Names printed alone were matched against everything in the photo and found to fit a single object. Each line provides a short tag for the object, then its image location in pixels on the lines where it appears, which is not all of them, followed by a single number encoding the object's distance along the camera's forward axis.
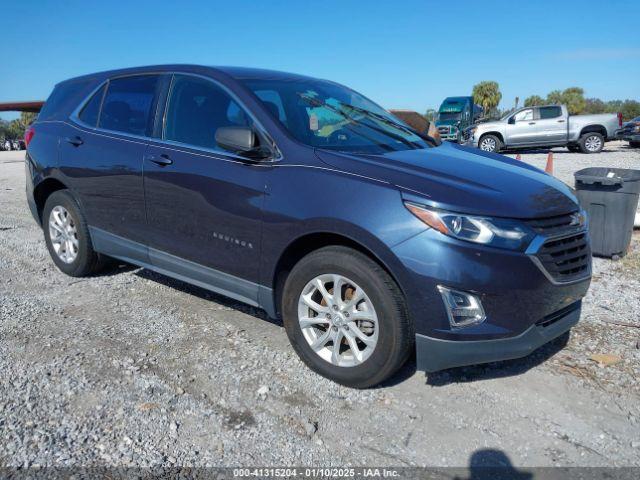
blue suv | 2.76
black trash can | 5.67
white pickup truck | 19.28
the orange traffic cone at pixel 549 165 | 10.65
